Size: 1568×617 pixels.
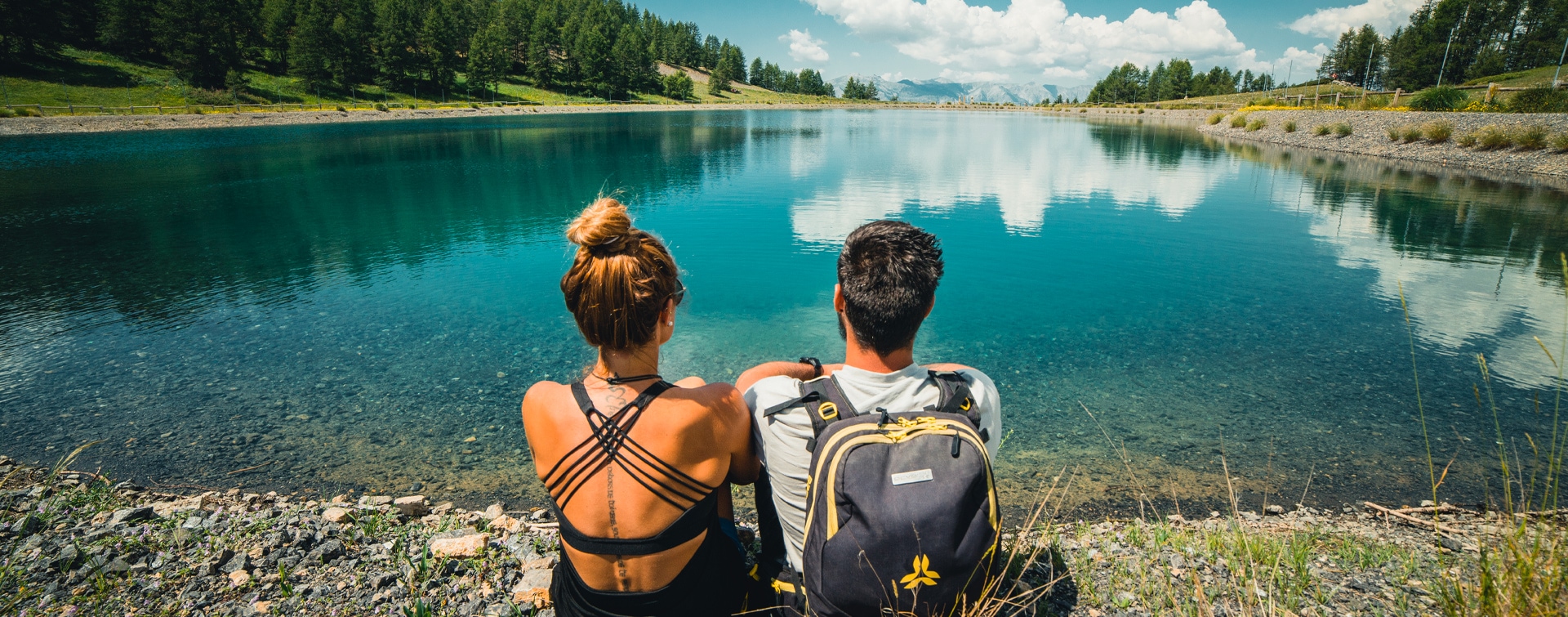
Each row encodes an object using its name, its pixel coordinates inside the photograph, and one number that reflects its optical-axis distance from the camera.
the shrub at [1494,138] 25.58
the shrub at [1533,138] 24.23
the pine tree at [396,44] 83.56
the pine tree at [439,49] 88.56
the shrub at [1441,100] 33.56
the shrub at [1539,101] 26.09
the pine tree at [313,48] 72.75
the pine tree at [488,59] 90.44
